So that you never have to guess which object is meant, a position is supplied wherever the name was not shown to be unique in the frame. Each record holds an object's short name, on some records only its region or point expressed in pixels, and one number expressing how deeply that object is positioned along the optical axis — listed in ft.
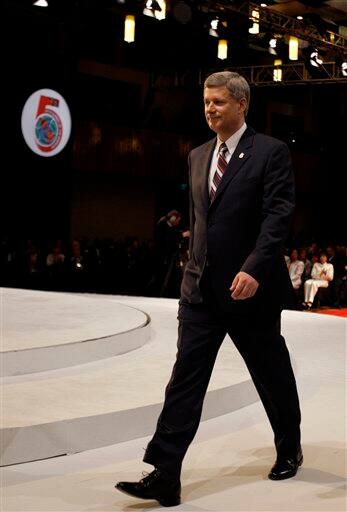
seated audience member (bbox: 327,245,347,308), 39.70
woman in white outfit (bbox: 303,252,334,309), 37.65
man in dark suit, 8.11
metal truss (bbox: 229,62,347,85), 44.32
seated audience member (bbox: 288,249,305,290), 37.42
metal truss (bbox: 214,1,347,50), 38.91
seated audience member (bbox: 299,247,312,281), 38.91
